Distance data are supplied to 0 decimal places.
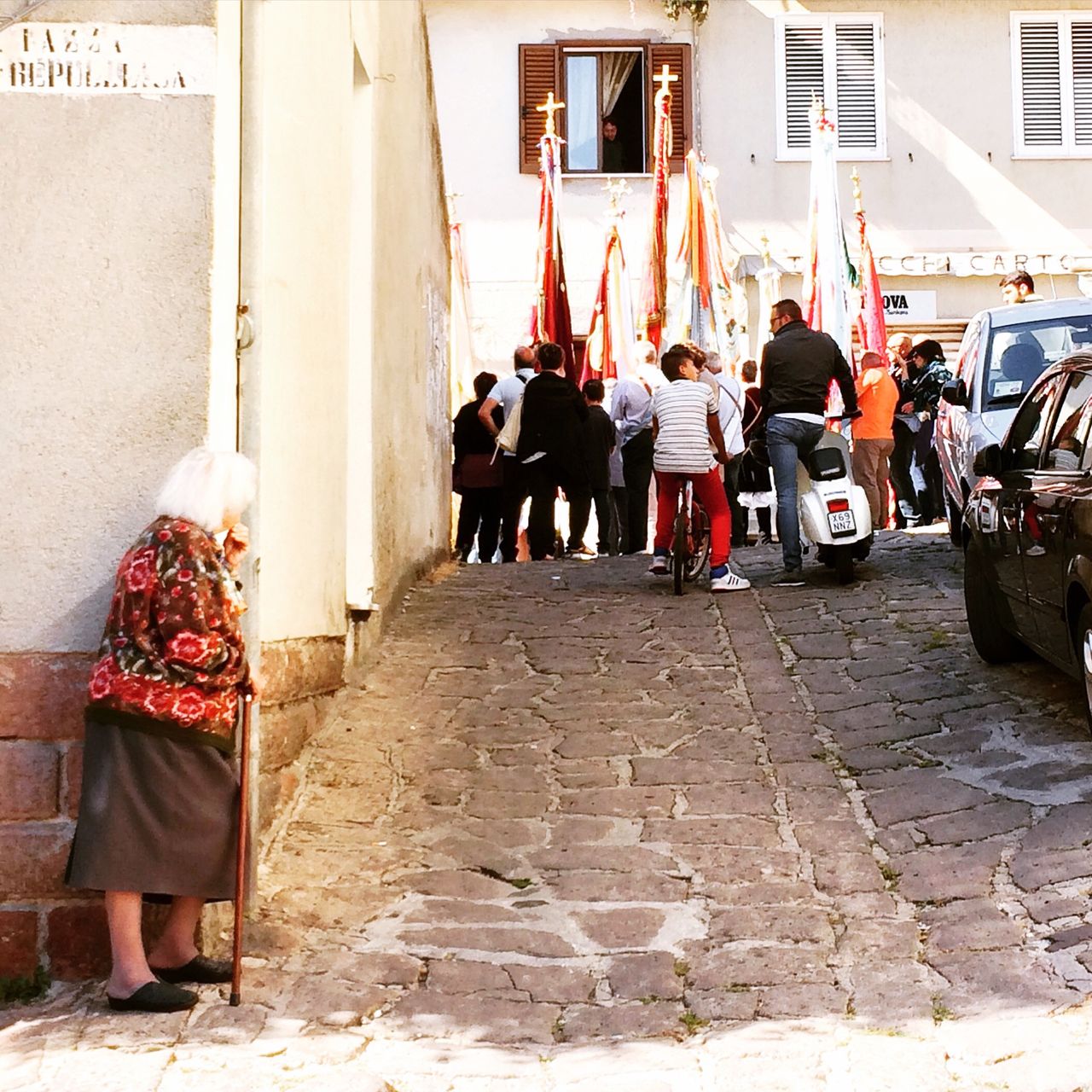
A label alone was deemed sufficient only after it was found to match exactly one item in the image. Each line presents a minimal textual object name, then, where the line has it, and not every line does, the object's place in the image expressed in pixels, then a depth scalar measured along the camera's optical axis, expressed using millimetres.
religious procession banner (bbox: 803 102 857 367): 17266
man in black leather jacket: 12086
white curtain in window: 24172
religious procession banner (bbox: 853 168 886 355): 18344
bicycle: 11875
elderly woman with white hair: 5203
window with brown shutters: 23797
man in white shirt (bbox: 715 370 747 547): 13828
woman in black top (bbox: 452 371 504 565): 15406
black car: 7574
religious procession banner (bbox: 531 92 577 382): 17844
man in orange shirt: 15297
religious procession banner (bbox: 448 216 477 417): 17250
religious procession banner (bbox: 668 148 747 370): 16984
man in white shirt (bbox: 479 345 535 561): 15047
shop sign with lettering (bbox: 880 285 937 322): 23500
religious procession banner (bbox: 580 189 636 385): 18500
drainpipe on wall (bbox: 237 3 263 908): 6082
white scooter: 11953
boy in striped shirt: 11672
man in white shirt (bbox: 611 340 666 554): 16031
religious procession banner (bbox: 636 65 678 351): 17312
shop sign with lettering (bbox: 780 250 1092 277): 23578
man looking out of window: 24062
